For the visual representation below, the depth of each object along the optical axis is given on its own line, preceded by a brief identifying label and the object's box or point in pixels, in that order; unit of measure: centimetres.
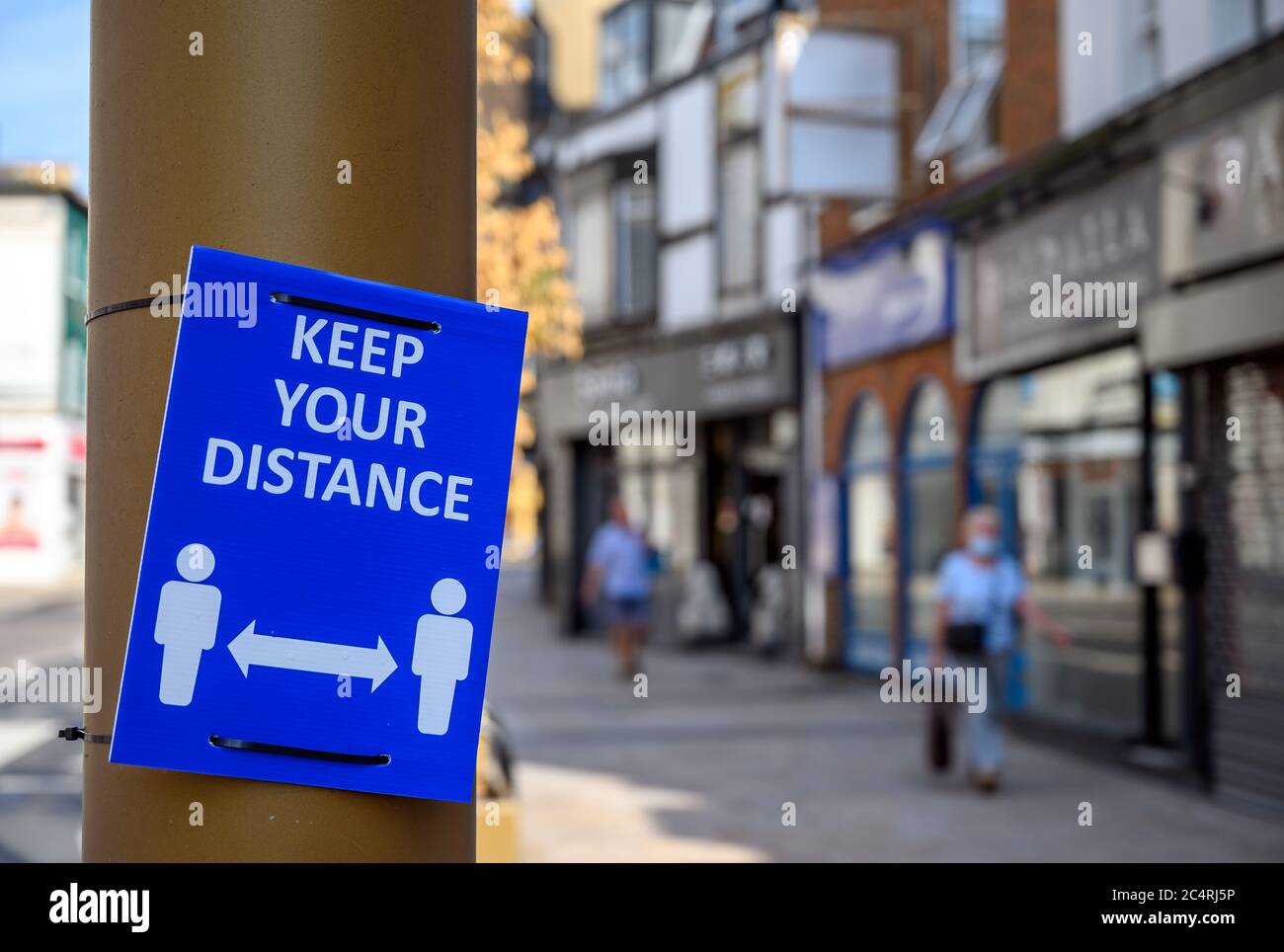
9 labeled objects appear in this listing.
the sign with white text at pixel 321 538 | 164
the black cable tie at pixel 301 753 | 165
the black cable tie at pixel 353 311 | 167
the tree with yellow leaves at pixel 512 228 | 717
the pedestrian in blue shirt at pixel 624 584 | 1652
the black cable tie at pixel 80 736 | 173
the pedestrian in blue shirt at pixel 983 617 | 953
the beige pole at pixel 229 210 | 169
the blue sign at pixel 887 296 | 1434
